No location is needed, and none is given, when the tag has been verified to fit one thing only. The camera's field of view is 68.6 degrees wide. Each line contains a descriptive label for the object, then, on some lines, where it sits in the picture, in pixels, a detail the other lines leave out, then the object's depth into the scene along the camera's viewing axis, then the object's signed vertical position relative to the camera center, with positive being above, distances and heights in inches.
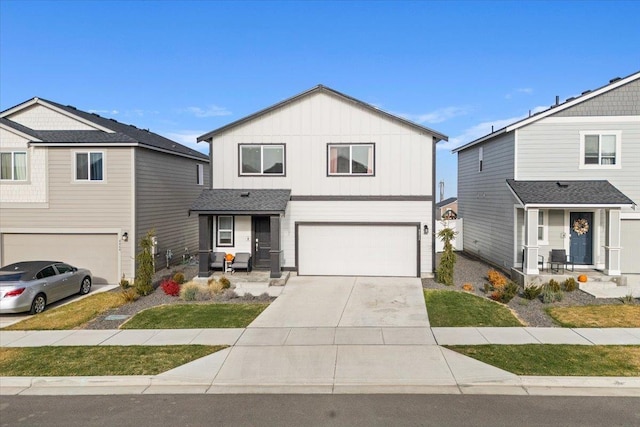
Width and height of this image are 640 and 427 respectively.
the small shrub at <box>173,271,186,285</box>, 690.7 -107.7
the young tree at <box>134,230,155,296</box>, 641.0 -91.6
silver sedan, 558.9 -100.6
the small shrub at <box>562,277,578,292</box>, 634.8 -107.1
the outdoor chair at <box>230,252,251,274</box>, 755.4 -91.1
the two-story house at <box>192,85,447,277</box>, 759.1 +31.3
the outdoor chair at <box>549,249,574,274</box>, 719.7 -81.7
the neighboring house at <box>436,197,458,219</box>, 2041.1 -0.4
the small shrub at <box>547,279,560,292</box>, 614.6 -105.7
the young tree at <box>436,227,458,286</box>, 693.9 -83.4
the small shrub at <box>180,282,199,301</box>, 615.9 -116.1
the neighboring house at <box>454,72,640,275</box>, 734.5 +57.4
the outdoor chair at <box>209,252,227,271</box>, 756.6 -89.1
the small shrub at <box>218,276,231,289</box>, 673.6 -110.7
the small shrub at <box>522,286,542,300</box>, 595.5 -110.1
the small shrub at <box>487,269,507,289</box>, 659.7 -106.5
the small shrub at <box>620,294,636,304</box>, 567.8 -114.4
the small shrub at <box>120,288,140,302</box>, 614.5 -118.3
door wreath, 749.9 -32.2
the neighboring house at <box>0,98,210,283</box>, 764.6 +13.0
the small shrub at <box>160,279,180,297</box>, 638.5 -113.2
